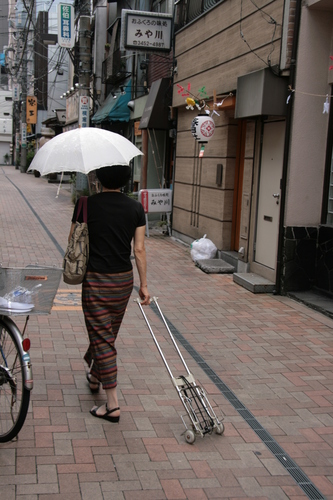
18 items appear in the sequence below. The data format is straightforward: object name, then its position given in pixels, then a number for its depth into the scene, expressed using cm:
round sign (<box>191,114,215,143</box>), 996
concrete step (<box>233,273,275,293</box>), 831
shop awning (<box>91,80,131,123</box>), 1886
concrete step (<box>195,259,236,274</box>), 969
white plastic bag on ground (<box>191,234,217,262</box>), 1041
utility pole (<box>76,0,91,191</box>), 1644
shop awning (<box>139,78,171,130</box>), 1366
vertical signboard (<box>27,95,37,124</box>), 3972
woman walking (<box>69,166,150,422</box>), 411
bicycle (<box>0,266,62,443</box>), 360
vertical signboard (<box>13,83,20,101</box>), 5084
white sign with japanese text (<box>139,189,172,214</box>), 1315
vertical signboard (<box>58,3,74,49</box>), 2034
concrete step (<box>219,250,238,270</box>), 986
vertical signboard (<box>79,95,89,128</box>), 1694
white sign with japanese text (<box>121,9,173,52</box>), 1302
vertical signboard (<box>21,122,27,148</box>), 4185
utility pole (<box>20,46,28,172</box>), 4094
